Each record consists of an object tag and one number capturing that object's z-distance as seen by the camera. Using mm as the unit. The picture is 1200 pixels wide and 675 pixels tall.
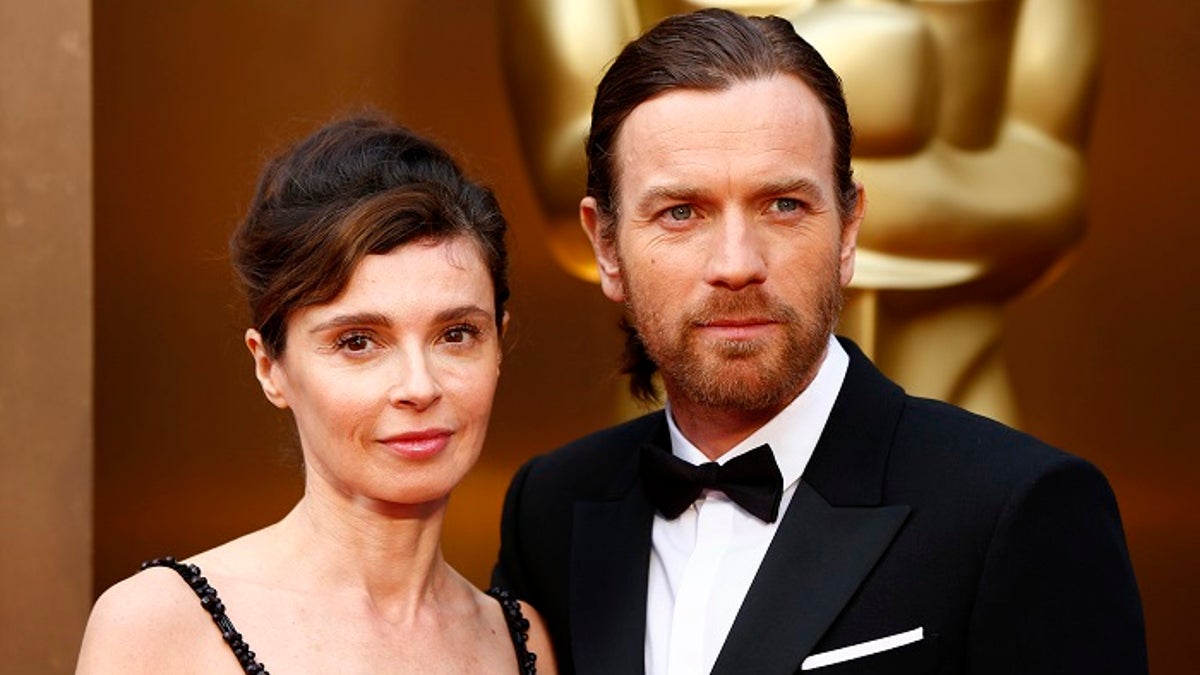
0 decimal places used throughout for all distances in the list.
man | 3603
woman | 3630
